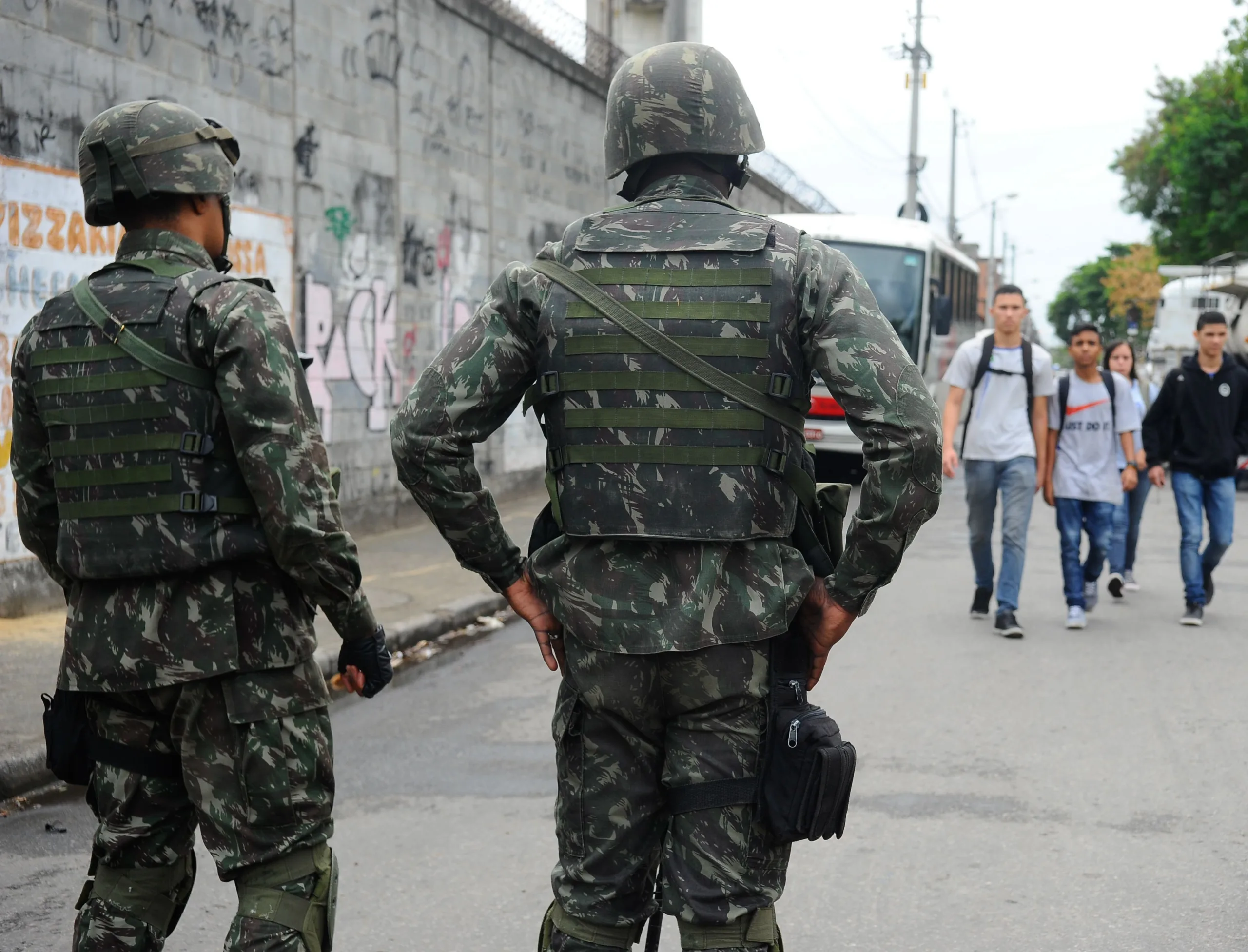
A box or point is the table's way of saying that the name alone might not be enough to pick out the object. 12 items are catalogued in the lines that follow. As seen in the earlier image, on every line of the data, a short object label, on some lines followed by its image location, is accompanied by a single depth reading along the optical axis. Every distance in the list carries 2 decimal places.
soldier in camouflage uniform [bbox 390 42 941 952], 2.61
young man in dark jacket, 8.52
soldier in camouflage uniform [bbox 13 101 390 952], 2.76
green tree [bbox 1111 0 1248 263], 39.06
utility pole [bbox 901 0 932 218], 39.75
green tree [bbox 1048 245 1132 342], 105.56
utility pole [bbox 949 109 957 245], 60.00
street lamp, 60.25
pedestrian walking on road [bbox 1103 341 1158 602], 9.57
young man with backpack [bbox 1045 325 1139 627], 8.40
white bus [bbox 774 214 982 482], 18.50
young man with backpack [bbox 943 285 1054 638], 8.05
